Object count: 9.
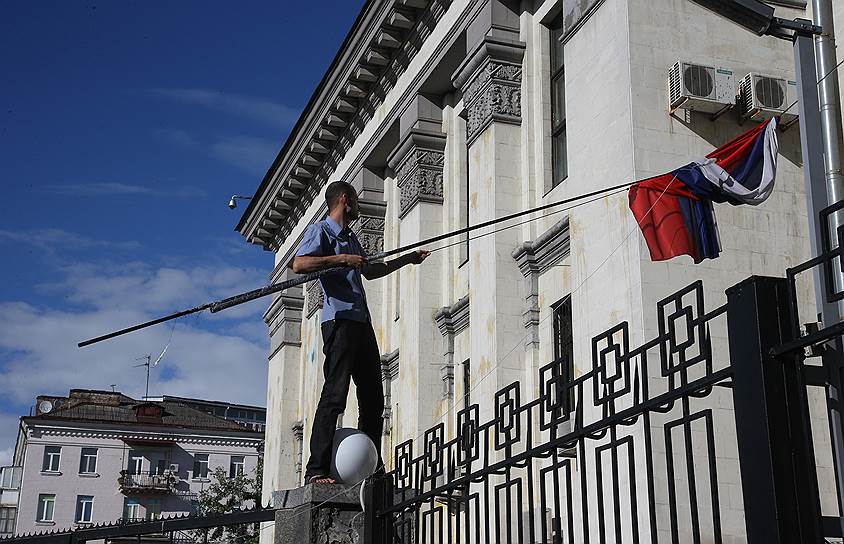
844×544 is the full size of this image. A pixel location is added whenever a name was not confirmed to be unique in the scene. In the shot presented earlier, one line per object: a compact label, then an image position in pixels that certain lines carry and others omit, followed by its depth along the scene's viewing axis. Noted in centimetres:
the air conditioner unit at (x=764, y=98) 1426
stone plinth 775
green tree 4269
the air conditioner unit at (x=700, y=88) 1405
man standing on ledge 825
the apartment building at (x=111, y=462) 6500
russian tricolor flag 1059
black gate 433
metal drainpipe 1131
